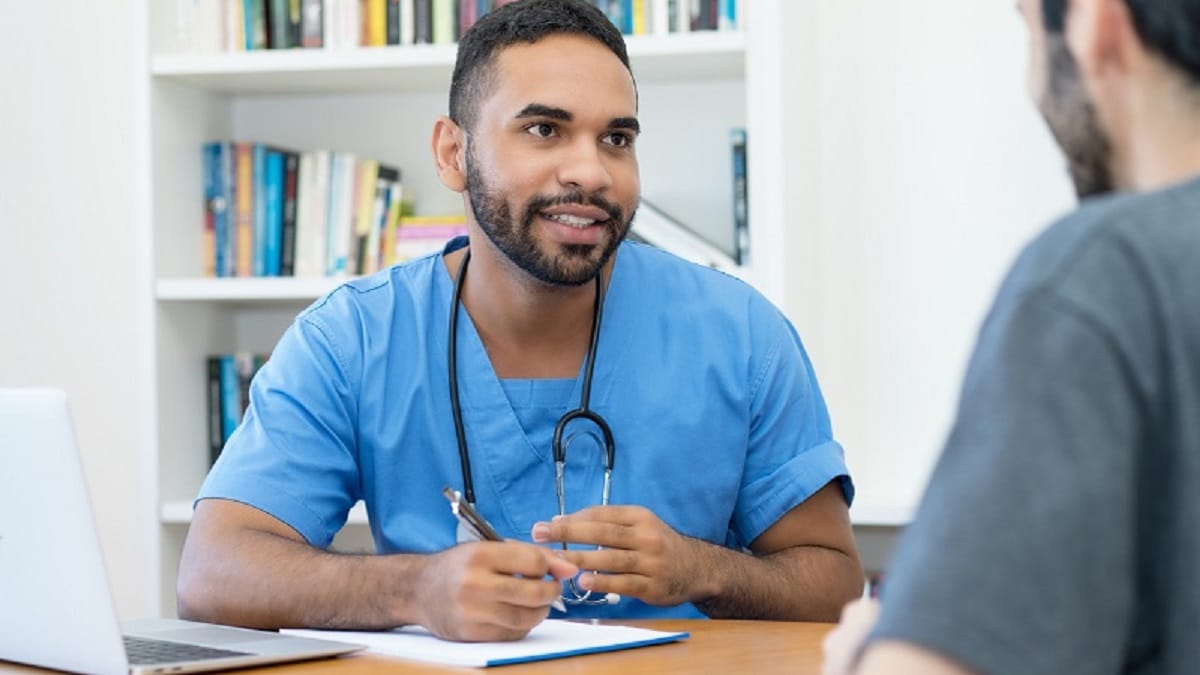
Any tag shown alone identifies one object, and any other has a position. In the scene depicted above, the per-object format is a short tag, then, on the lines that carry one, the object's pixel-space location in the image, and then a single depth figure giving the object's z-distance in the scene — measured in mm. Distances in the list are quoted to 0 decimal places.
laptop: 1190
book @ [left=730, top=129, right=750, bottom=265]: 2641
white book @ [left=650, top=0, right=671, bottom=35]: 2623
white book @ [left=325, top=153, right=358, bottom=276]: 2770
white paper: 1271
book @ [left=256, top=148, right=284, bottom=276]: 2803
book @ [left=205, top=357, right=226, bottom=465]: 2854
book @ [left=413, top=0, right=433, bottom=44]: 2709
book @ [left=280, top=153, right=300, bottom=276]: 2803
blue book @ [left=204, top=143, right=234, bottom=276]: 2838
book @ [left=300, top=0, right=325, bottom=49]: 2756
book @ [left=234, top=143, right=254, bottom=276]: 2826
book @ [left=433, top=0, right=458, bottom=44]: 2697
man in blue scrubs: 1674
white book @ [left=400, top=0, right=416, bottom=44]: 2715
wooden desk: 1248
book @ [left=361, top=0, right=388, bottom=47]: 2727
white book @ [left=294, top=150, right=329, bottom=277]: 2785
